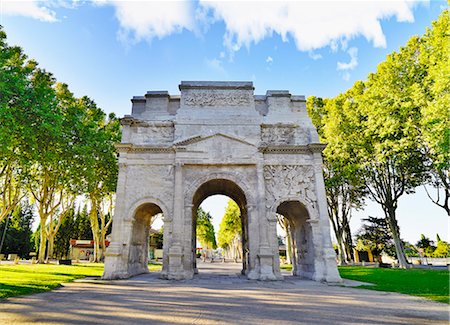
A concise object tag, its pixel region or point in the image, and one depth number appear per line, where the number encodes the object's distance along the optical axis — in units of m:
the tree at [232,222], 45.35
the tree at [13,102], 13.10
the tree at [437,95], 14.75
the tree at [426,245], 48.34
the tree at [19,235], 47.56
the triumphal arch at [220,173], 16.42
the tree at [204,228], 56.63
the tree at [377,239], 40.47
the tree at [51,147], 15.27
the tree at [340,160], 23.64
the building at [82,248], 46.62
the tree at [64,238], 47.84
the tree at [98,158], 21.17
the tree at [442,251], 47.19
